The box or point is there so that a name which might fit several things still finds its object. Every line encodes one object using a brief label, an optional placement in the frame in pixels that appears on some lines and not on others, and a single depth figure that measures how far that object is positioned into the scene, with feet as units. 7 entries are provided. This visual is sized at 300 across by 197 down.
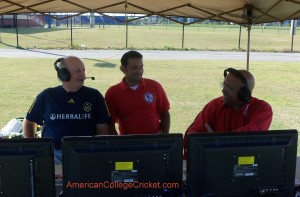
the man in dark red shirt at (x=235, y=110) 8.22
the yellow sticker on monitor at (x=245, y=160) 5.20
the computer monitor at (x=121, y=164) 4.90
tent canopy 13.06
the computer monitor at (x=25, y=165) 4.88
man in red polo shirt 11.36
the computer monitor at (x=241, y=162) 5.14
